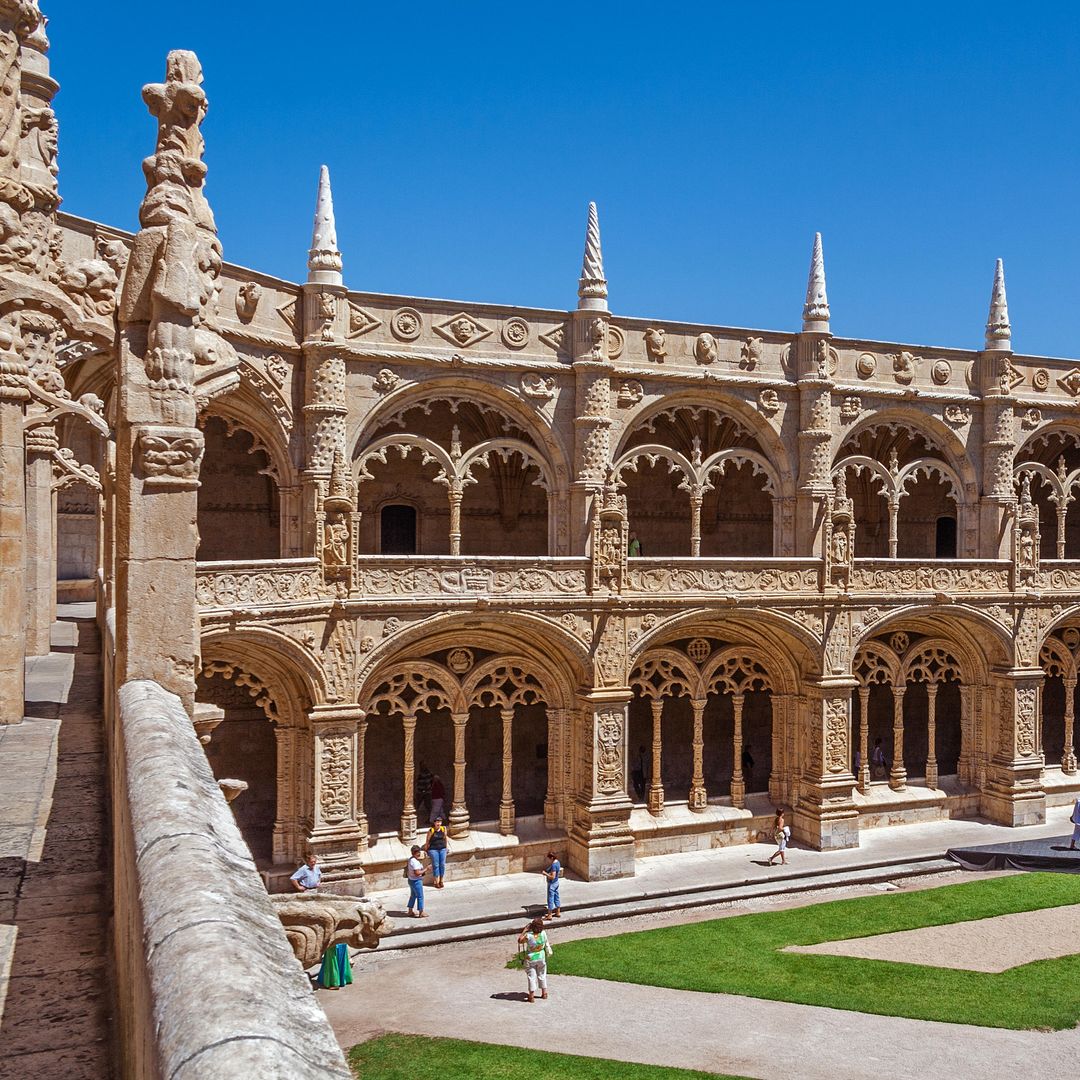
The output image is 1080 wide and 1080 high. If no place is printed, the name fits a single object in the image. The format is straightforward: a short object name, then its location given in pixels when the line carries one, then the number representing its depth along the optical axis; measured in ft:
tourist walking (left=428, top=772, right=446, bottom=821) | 63.26
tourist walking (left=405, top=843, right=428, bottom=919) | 53.83
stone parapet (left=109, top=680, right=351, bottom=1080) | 6.61
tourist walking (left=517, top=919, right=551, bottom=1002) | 42.98
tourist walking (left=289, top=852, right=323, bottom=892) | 51.42
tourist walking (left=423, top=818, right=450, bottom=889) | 57.93
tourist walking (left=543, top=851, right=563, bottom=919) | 54.90
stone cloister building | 55.47
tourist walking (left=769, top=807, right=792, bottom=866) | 65.10
